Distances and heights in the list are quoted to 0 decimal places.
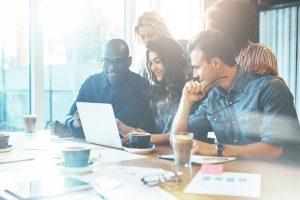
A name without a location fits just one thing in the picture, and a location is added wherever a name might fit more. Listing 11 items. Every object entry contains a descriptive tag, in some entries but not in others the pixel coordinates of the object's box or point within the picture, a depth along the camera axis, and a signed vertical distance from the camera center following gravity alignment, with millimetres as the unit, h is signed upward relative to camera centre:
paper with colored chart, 1087 -295
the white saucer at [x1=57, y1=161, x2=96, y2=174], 1311 -284
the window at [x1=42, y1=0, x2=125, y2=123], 3230 +526
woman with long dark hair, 2445 +50
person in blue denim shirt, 1649 -99
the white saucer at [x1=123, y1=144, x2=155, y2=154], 1729 -286
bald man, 2414 -31
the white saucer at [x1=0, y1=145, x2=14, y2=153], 1776 -289
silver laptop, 1771 -177
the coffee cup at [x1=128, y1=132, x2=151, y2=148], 1771 -244
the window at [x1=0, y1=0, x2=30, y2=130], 3031 +399
